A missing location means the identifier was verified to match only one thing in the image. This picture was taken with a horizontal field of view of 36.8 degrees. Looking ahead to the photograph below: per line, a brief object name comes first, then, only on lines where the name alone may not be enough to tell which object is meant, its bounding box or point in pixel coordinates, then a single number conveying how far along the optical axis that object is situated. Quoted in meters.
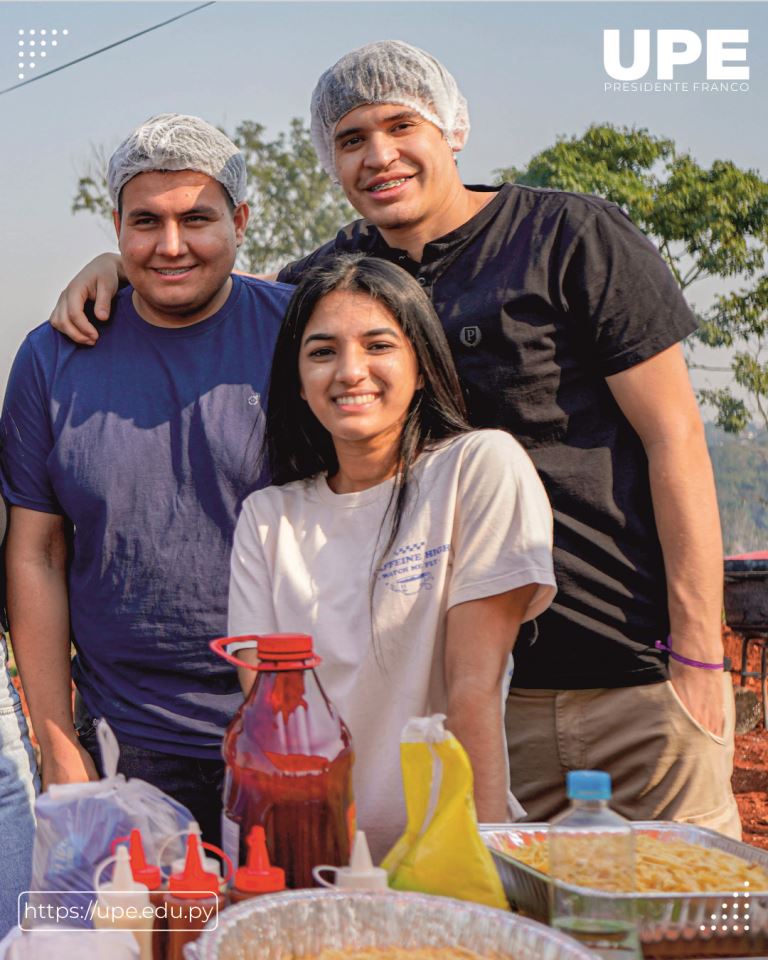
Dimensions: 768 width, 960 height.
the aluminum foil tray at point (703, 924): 1.39
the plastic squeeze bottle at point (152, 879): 1.35
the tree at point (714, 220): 12.99
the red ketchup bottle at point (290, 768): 1.46
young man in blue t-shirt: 2.57
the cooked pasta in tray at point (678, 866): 1.47
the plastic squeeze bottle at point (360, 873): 1.35
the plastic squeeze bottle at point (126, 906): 1.33
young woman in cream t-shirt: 1.95
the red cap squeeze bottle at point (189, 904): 1.33
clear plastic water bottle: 1.36
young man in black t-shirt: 2.51
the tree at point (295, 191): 17.17
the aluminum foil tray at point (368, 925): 1.28
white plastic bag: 1.49
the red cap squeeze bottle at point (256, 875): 1.37
